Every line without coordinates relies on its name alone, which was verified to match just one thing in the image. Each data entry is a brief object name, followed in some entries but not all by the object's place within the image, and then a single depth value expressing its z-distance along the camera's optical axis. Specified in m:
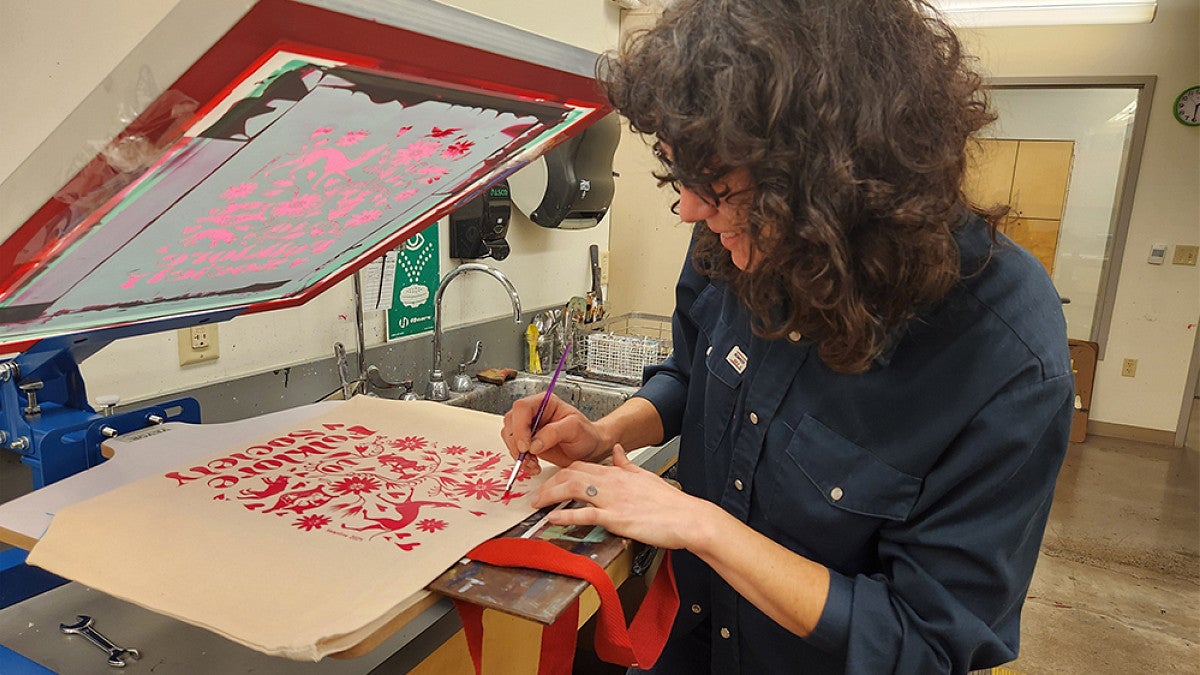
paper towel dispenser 2.11
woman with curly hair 0.64
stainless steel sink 2.01
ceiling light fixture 3.10
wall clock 3.83
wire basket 2.19
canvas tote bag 0.61
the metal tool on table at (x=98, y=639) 0.74
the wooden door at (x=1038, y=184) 4.50
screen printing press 0.52
